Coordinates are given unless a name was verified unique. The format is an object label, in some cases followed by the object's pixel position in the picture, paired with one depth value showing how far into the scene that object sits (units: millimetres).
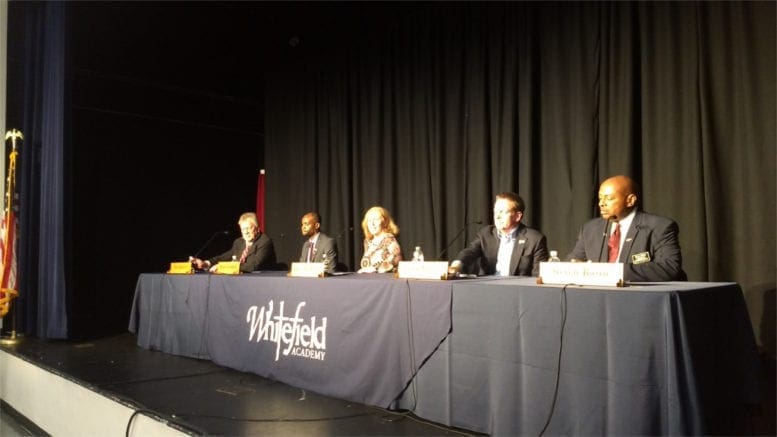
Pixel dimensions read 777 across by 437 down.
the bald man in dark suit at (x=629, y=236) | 2244
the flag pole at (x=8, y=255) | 3988
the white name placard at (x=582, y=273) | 1607
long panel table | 1412
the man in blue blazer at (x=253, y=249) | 4176
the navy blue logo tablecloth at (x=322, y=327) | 2037
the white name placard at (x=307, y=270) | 2566
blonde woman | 3520
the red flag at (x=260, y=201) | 7084
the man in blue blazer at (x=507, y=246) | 2904
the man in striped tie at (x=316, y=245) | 3941
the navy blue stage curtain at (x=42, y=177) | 4246
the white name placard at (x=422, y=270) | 2096
